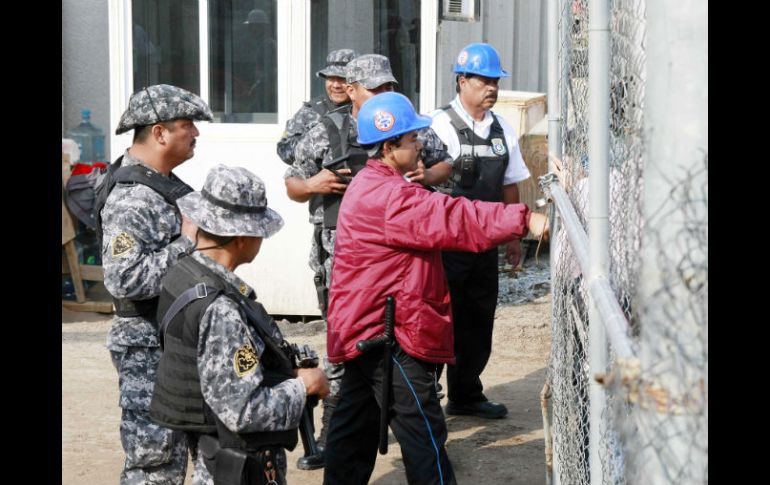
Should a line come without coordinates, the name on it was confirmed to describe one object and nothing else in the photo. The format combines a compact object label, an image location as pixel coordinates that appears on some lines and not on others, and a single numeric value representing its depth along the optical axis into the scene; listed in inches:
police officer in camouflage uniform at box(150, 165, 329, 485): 118.2
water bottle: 424.5
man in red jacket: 154.5
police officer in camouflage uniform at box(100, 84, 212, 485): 156.7
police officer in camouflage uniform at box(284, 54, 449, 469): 212.1
